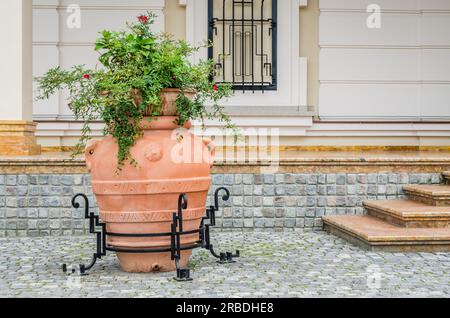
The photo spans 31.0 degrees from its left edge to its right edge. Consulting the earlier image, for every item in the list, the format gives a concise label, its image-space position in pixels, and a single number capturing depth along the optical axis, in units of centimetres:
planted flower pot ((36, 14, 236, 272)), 546
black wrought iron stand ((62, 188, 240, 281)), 545
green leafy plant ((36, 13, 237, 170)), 545
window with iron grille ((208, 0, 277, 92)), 1077
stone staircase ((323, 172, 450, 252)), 650
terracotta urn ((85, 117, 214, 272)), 546
